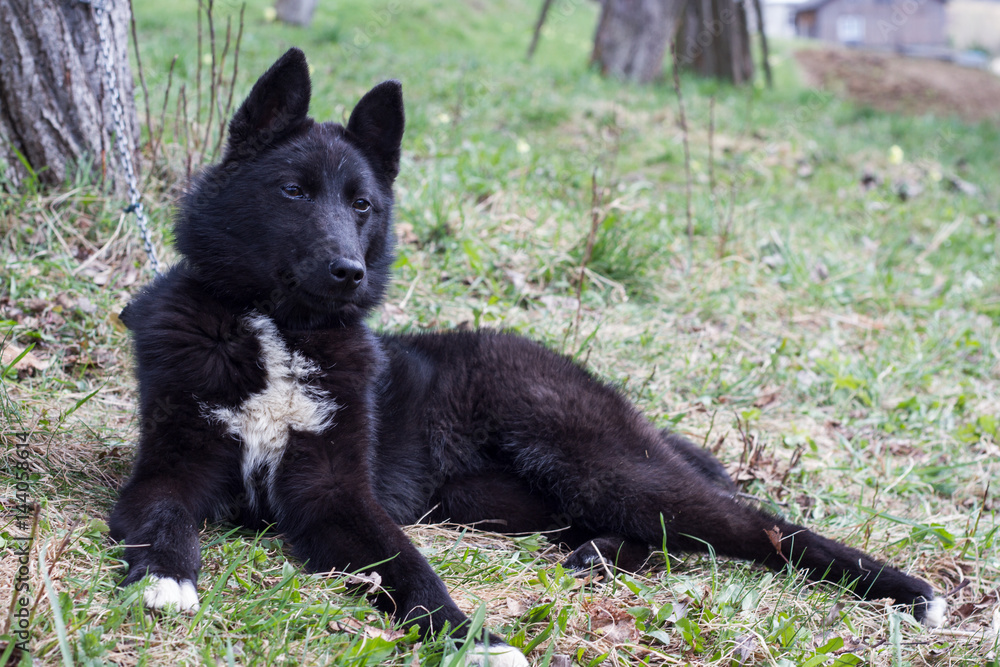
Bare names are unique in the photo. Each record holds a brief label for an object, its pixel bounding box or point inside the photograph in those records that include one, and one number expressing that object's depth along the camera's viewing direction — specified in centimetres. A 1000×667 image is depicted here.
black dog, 223
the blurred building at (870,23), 4131
